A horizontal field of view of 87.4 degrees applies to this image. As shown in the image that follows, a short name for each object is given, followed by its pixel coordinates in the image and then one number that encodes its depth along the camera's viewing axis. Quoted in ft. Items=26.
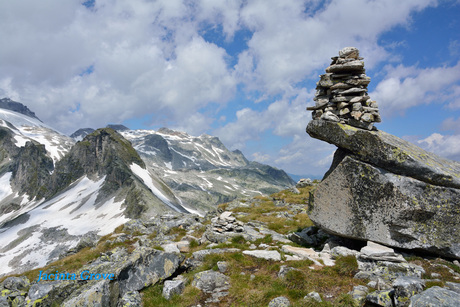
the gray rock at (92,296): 33.81
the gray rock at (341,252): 48.66
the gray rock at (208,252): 51.67
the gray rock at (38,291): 36.14
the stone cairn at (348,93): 56.39
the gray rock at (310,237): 61.67
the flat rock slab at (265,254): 49.02
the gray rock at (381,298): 29.18
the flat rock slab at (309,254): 46.56
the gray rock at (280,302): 33.19
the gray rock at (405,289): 28.07
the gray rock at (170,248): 51.07
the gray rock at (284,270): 40.91
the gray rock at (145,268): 40.47
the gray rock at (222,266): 45.80
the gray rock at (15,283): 44.65
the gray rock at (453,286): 33.46
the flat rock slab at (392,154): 48.47
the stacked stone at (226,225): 70.44
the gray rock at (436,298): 24.56
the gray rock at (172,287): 39.20
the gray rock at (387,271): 37.22
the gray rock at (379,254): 42.19
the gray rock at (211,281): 40.79
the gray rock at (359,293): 31.99
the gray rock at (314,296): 33.42
